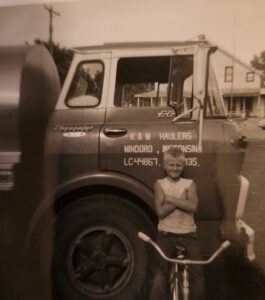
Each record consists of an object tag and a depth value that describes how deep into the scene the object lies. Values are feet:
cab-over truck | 7.64
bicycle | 6.57
